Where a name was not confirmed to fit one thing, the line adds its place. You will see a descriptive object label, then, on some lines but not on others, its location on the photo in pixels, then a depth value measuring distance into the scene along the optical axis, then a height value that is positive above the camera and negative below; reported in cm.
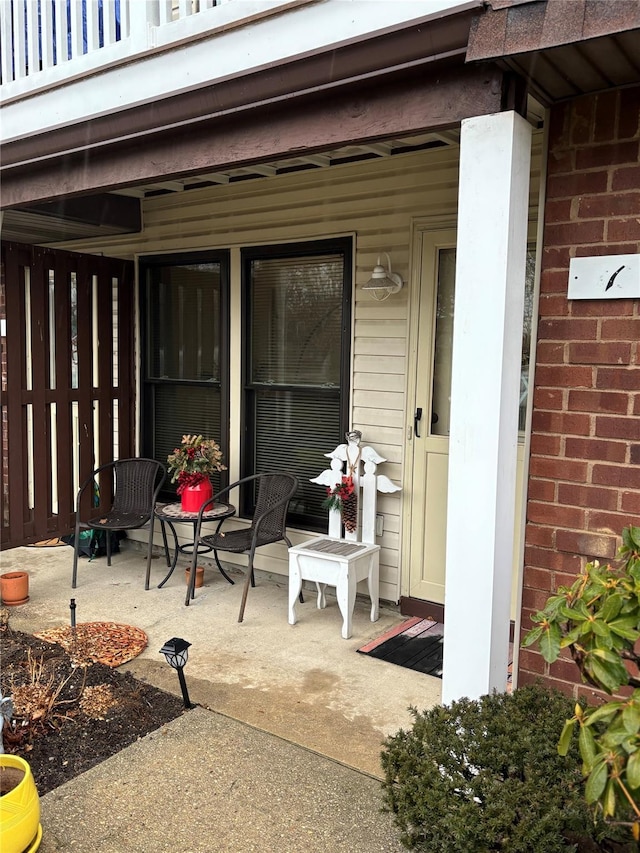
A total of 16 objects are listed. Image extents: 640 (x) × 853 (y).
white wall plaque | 210 +29
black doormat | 351 -152
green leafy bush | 118 -57
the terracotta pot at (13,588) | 424 -142
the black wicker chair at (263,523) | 412 -97
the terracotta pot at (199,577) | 465 -145
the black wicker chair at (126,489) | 490 -95
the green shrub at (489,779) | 159 -103
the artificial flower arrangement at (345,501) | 415 -83
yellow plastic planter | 193 -131
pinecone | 420 -90
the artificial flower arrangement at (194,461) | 455 -65
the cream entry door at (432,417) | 397 -29
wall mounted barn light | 396 +49
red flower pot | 457 -90
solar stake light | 279 -118
